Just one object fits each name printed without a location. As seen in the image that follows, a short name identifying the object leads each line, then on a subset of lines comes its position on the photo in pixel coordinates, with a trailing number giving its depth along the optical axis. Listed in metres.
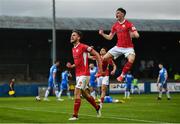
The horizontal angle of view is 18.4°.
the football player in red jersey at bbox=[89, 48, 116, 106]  19.26
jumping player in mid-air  16.95
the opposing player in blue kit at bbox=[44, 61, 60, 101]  32.58
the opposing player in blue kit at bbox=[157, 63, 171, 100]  35.12
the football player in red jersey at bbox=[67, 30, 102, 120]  15.84
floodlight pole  45.72
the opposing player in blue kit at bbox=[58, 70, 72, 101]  37.00
